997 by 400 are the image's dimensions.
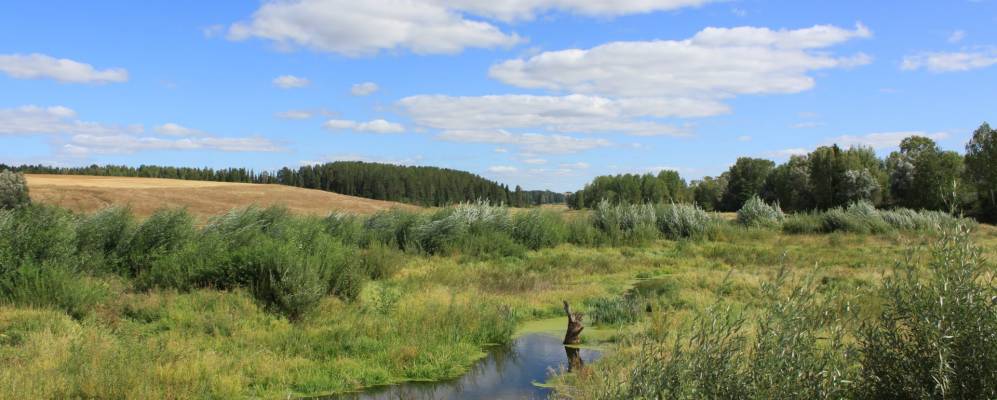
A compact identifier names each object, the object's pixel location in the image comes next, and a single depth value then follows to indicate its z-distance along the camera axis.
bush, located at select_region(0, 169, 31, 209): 30.52
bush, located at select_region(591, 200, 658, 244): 29.94
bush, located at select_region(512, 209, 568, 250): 27.36
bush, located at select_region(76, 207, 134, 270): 14.83
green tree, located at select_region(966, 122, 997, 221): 52.25
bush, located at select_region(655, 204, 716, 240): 32.03
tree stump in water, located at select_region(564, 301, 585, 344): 11.45
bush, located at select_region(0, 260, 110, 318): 11.31
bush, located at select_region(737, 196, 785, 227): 36.31
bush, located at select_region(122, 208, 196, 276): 15.36
